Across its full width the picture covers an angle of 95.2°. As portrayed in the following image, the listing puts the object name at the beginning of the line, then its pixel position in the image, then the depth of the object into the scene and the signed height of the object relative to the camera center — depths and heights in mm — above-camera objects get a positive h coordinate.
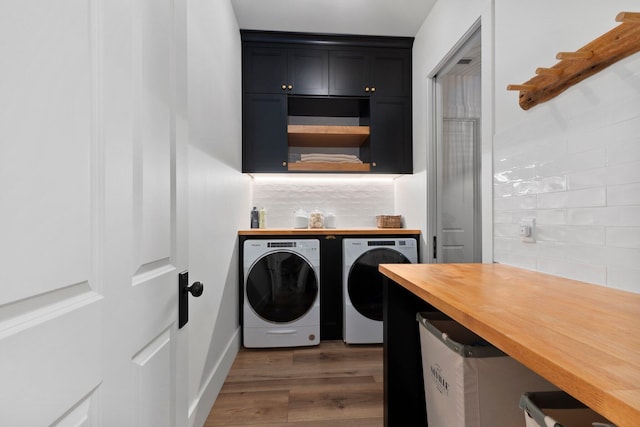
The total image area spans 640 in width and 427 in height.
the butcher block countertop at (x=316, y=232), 2553 -163
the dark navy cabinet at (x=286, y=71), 2784 +1374
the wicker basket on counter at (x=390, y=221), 2996 -83
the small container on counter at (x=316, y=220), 2978 -69
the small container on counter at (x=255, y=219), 2959 -61
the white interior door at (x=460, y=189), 2654 +213
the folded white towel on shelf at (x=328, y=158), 2887 +549
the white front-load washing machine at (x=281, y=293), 2479 -686
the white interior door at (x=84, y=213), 373 +2
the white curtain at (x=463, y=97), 2764 +1107
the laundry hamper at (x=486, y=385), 924 -556
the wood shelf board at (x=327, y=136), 2826 +778
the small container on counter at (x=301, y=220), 3006 -69
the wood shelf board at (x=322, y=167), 2848 +453
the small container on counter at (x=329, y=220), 3129 -73
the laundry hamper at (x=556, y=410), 664 -460
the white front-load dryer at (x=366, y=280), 2539 -591
